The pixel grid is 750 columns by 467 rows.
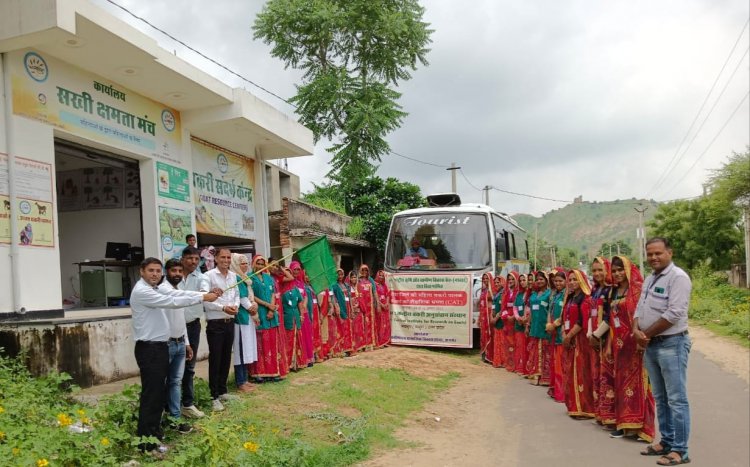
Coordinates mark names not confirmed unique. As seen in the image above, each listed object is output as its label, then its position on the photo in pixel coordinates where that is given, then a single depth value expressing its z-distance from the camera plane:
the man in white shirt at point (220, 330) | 5.71
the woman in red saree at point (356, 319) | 9.72
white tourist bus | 10.32
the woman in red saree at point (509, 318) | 8.88
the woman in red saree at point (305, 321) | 7.78
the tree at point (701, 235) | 27.54
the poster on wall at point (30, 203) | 6.57
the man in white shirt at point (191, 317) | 5.27
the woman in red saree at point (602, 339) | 5.34
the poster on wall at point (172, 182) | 9.46
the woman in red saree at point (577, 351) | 5.75
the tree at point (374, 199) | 20.02
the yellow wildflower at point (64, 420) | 3.71
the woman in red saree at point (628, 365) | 5.02
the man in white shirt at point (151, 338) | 4.31
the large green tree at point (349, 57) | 19.16
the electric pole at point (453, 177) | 28.69
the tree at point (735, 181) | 18.81
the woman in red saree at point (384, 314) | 10.53
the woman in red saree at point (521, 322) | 8.37
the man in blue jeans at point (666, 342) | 4.42
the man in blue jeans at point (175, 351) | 4.73
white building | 6.52
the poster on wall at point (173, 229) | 9.41
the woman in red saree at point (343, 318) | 9.20
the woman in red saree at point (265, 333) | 6.85
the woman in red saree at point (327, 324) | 8.66
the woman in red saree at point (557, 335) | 6.79
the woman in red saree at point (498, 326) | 9.26
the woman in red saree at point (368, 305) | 10.04
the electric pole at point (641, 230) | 33.33
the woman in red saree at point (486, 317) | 9.84
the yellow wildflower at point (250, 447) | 3.77
